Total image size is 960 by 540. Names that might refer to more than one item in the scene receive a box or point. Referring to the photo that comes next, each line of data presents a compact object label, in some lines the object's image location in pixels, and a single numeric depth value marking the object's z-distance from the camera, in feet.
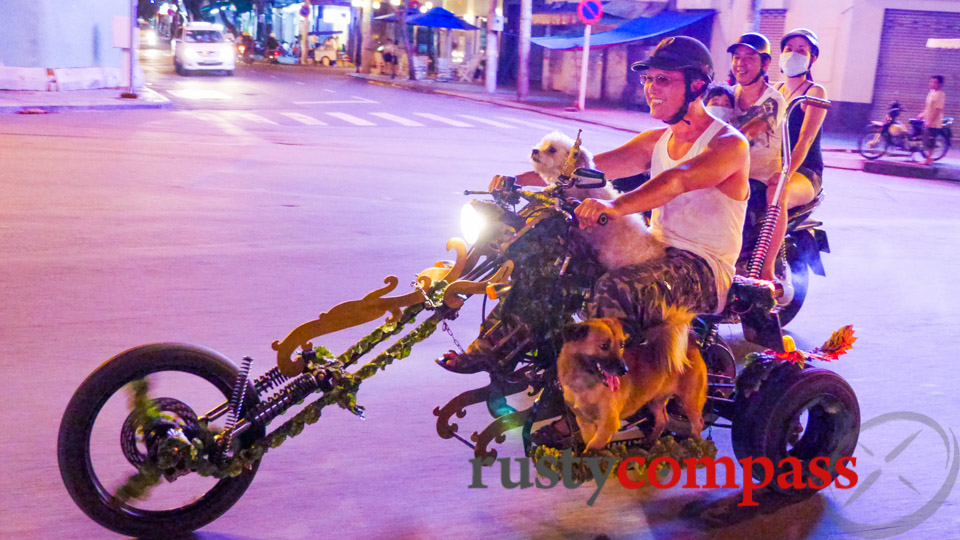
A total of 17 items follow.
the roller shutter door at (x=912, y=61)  73.72
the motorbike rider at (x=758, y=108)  18.69
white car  109.91
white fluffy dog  11.64
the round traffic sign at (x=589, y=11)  81.92
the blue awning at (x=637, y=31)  90.27
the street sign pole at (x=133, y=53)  71.09
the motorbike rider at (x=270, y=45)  174.95
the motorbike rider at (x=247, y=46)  171.94
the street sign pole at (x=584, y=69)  84.84
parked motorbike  57.16
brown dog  11.05
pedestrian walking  56.44
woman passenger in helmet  20.12
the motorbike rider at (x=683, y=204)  11.35
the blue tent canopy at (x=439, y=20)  119.65
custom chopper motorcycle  10.15
